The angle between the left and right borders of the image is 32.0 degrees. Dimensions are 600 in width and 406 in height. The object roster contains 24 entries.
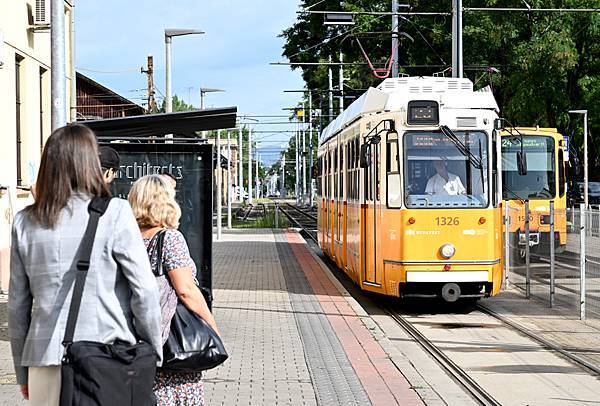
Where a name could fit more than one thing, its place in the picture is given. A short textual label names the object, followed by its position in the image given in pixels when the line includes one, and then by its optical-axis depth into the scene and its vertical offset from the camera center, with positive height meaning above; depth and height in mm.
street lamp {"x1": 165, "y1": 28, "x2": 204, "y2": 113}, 25391 +3856
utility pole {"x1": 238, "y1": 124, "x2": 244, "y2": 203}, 80625 +2386
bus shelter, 9758 +256
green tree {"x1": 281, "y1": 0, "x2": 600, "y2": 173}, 34188 +5161
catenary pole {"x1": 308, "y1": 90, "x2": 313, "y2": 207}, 65331 +991
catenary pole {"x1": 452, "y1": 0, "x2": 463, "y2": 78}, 22984 +3546
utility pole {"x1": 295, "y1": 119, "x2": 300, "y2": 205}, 91294 +2011
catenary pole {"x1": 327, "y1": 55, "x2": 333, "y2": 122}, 53200 +5270
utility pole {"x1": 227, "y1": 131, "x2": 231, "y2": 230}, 45212 -49
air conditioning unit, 17094 +3045
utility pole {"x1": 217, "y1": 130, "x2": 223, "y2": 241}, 33750 -453
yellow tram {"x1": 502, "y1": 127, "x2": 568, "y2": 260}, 23453 +611
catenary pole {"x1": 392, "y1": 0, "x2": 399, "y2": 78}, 30128 +4392
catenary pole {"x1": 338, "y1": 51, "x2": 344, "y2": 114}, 48238 +5880
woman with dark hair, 4016 -285
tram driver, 14331 +186
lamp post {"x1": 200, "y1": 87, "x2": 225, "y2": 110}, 37281 +3861
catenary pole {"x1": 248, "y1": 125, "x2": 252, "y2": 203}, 95156 +1846
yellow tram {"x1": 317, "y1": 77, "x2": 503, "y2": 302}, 14172 +84
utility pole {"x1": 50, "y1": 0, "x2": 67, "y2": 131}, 9516 +1232
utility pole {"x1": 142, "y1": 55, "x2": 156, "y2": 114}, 51062 +5740
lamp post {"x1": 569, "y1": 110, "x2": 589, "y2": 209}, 38375 +1943
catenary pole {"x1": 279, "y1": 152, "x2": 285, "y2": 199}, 146725 +953
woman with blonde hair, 5082 -335
